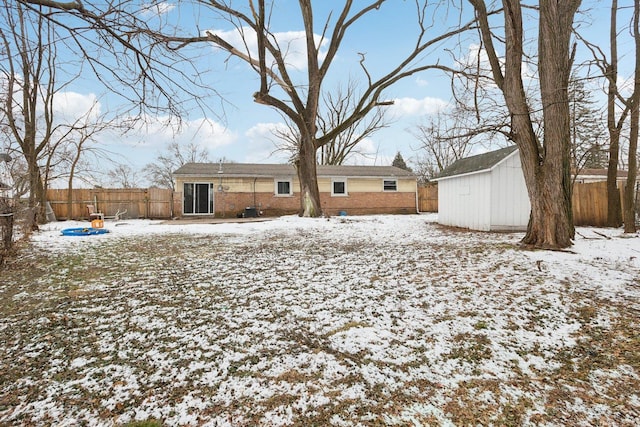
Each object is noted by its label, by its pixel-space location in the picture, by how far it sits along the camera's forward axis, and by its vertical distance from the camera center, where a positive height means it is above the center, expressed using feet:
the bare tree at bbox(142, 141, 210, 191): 122.21 +18.64
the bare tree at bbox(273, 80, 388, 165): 90.43 +22.04
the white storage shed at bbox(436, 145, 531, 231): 33.63 +1.08
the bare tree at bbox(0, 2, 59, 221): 31.82 +9.74
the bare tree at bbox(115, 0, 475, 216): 34.88 +19.87
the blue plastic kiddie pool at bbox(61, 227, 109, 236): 32.30 -2.30
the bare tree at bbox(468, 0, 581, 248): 20.24 +5.63
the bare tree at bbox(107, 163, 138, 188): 111.86 +12.27
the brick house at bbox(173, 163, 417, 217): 57.93 +3.59
